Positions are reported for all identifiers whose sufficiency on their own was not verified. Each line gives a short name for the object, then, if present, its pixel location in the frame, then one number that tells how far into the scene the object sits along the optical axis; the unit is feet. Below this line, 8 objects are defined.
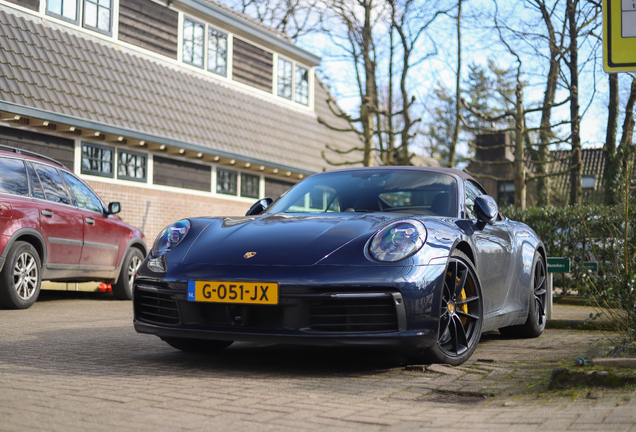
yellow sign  13.71
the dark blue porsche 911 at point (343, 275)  13.26
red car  26.68
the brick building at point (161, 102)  43.27
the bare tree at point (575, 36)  63.87
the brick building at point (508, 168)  118.32
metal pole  23.05
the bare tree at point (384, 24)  68.90
